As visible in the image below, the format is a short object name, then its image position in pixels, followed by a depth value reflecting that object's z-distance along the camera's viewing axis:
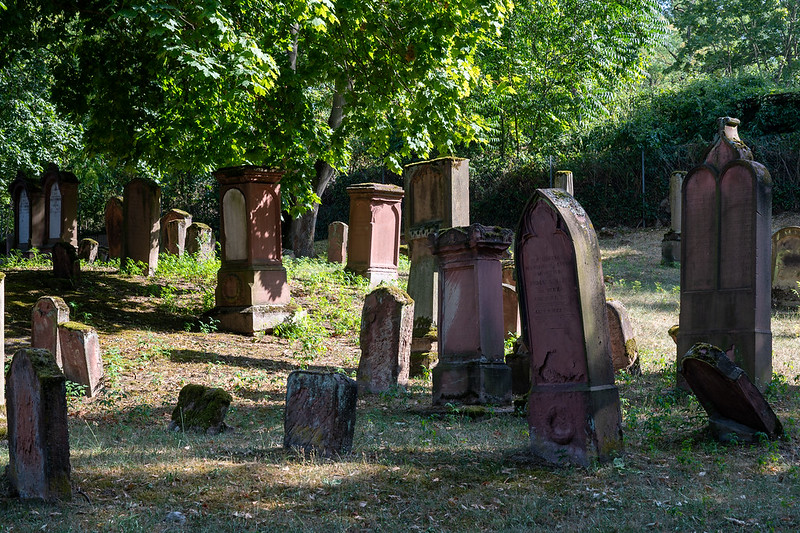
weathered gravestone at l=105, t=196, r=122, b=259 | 21.97
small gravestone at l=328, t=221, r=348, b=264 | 21.44
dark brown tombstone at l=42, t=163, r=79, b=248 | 21.41
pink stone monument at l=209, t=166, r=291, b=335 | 13.20
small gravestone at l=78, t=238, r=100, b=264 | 21.56
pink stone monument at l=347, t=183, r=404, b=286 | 17.69
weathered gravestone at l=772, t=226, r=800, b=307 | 14.50
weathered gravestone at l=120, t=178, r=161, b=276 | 17.03
